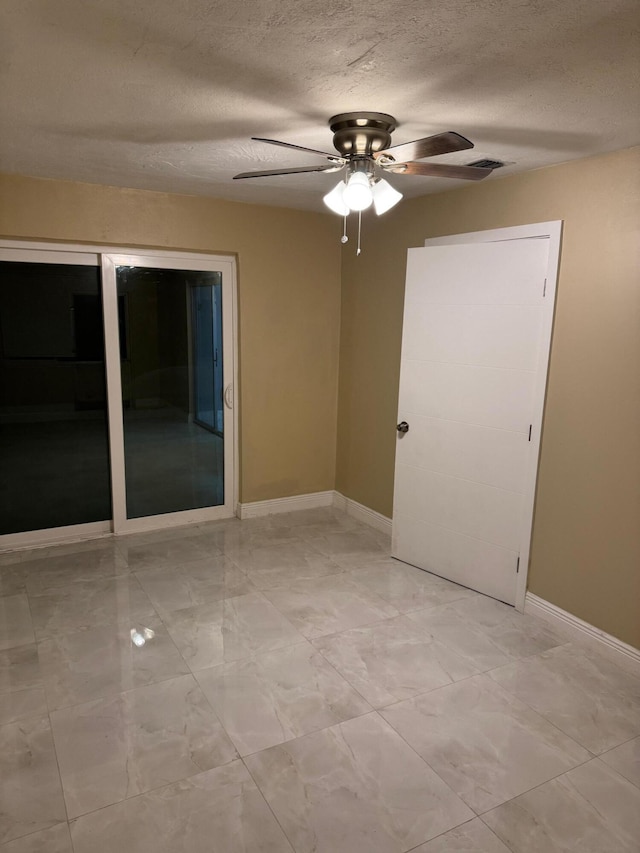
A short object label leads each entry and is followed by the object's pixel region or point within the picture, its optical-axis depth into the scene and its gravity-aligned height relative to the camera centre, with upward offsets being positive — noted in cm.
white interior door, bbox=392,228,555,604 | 323 -47
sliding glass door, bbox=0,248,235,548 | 394 -52
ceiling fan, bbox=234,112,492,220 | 232 +64
